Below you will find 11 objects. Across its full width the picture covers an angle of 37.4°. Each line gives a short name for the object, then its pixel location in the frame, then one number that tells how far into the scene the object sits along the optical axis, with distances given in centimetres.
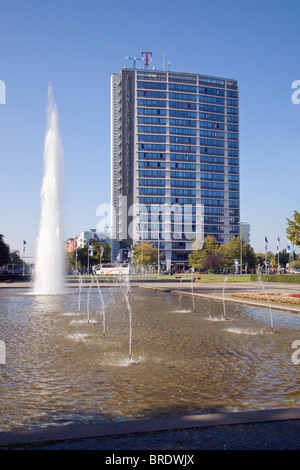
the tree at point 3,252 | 6976
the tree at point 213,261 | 10250
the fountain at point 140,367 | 657
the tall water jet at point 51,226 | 3384
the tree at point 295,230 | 4047
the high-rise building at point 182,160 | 13462
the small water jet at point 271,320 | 1429
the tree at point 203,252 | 10787
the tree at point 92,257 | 12488
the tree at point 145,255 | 10889
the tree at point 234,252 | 10488
